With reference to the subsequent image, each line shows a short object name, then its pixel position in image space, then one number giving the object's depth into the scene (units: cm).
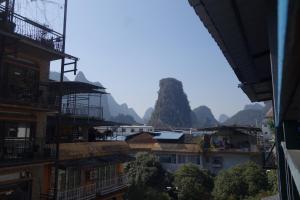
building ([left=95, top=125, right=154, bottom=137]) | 7329
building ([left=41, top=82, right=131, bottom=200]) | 1895
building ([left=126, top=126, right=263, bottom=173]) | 4350
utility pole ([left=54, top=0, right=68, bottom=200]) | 1750
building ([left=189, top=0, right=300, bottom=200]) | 122
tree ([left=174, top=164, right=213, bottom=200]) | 3131
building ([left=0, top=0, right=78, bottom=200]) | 1542
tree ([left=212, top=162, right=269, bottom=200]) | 2855
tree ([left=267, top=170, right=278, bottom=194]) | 2372
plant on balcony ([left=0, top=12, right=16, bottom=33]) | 1517
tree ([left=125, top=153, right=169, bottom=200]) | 3620
